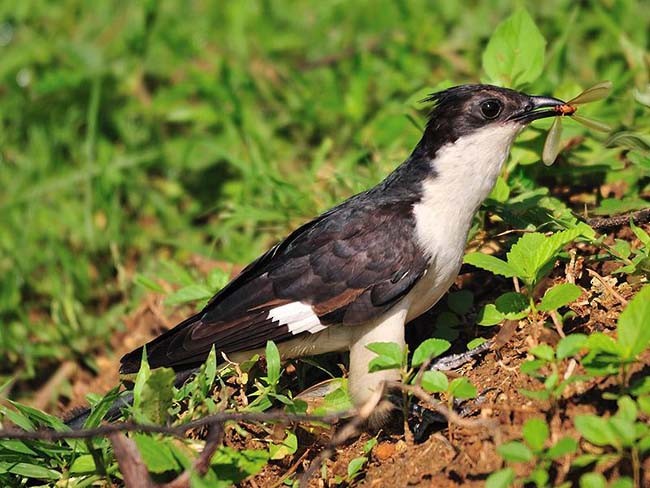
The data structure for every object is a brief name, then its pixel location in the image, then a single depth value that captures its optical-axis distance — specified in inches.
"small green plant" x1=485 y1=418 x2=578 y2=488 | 211.8
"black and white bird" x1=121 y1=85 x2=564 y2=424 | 293.7
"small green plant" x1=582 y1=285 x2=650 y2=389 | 224.7
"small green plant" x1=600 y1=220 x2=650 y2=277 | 279.7
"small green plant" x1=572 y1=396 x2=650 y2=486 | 211.3
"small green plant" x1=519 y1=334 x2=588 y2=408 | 229.8
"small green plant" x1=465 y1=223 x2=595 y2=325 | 264.5
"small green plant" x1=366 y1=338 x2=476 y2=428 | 240.4
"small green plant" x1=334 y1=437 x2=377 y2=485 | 263.4
